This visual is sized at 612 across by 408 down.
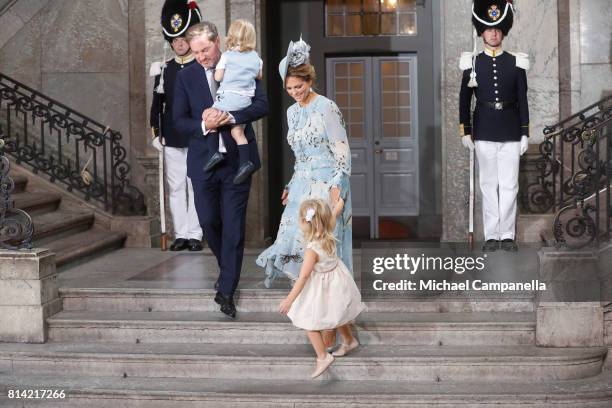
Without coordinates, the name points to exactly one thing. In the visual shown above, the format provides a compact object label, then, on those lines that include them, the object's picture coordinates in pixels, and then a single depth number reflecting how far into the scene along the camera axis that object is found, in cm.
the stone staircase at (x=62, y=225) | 1997
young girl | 1300
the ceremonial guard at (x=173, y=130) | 2118
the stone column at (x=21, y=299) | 1530
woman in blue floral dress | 1391
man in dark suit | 1452
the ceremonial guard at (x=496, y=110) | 1994
